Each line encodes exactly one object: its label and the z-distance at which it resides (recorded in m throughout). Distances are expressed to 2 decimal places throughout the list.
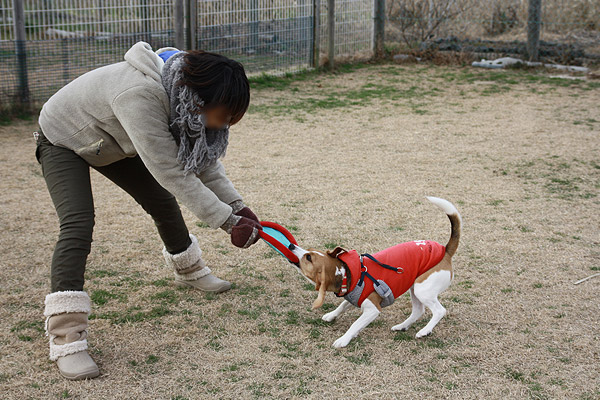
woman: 2.61
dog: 3.00
